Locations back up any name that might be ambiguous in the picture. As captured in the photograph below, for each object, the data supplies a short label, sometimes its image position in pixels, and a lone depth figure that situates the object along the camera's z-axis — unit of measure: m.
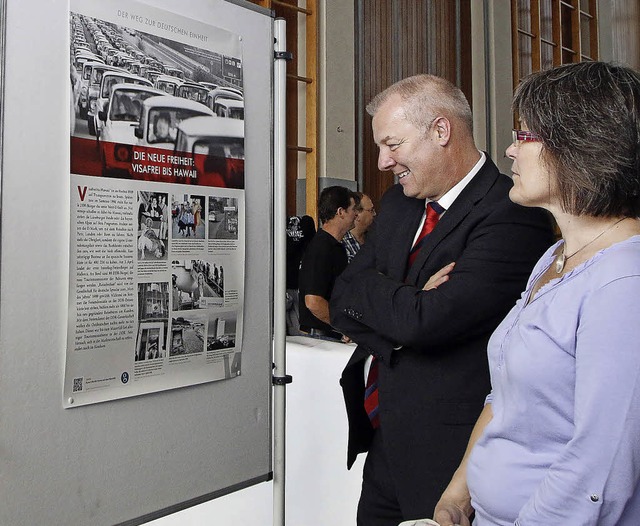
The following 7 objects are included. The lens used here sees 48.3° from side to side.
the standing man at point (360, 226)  4.92
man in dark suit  1.76
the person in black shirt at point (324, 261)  4.18
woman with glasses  1.05
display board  1.47
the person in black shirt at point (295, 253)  4.89
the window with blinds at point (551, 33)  9.08
